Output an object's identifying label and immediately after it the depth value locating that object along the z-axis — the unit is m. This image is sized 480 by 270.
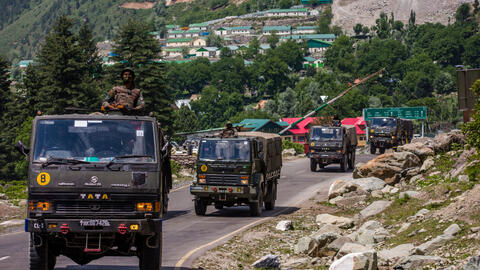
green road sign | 89.12
